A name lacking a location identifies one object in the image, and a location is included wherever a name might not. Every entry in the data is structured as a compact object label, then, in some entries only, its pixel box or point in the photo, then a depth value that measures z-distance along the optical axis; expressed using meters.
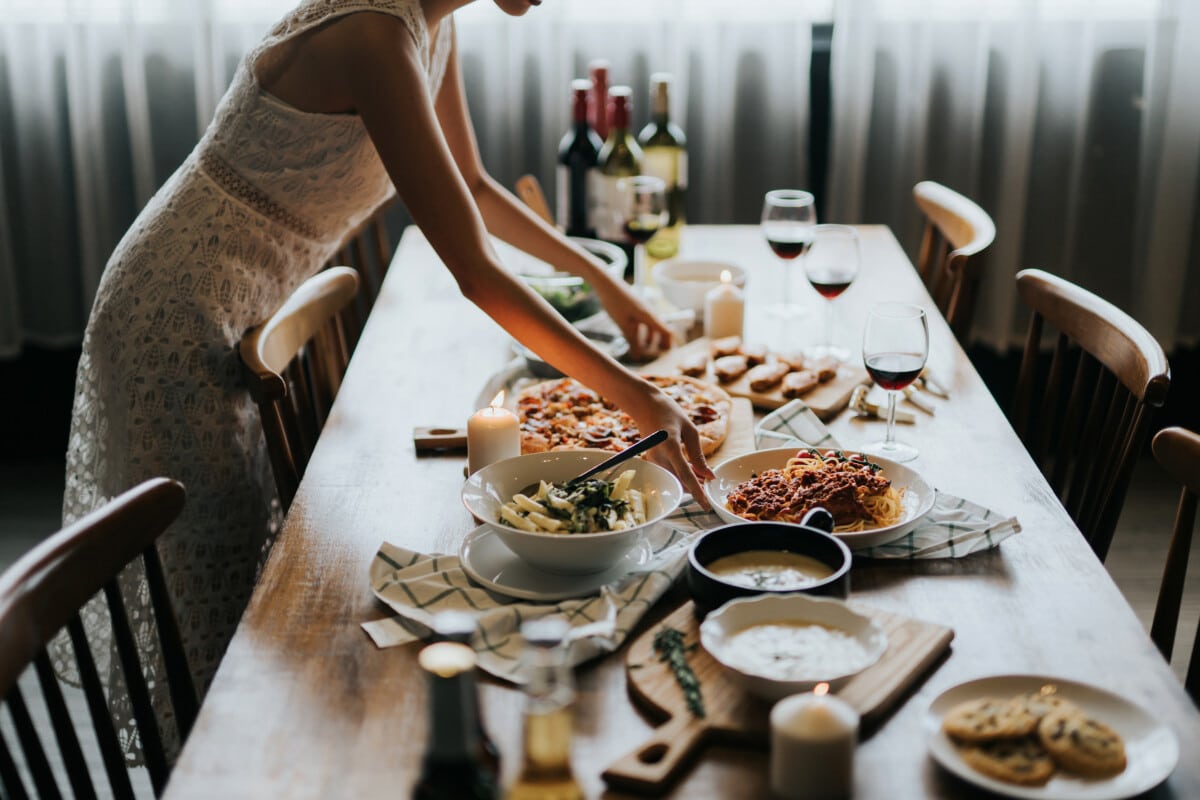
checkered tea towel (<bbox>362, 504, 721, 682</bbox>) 1.17
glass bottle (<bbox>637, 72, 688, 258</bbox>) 2.51
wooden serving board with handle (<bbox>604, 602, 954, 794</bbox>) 0.99
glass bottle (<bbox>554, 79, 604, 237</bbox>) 2.45
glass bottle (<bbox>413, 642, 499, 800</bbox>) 0.76
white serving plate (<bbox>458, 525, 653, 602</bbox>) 1.27
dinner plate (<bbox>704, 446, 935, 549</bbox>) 1.34
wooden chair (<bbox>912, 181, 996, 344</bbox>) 2.22
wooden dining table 1.01
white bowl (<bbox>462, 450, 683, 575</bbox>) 1.27
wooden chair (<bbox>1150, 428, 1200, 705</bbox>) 1.34
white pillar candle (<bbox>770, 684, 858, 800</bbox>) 0.92
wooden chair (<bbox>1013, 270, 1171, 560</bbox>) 1.62
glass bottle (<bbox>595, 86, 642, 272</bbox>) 2.34
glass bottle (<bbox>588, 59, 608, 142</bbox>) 2.52
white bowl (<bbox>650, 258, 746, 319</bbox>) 2.31
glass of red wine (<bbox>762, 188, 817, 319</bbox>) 2.17
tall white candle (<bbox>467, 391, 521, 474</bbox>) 1.53
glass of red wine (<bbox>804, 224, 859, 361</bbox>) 1.98
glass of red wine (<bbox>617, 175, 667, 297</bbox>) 2.26
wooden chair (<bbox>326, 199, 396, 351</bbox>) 2.74
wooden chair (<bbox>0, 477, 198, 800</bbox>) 1.07
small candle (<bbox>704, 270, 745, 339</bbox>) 2.11
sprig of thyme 1.06
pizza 1.63
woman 1.79
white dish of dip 1.05
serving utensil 1.38
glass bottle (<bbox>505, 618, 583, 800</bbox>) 0.78
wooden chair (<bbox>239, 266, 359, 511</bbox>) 1.74
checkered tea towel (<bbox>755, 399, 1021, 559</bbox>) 1.35
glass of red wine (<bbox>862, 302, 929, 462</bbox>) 1.57
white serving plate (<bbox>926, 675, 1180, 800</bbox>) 0.95
